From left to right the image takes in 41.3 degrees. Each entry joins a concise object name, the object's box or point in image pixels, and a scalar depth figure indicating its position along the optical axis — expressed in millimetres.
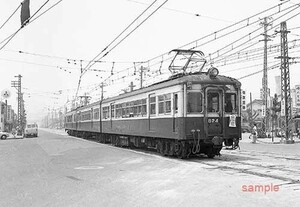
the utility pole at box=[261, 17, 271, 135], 34828
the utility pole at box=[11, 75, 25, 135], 53812
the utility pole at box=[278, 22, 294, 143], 28328
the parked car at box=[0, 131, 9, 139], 44188
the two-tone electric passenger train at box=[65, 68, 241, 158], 14430
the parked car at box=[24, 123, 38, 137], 46312
